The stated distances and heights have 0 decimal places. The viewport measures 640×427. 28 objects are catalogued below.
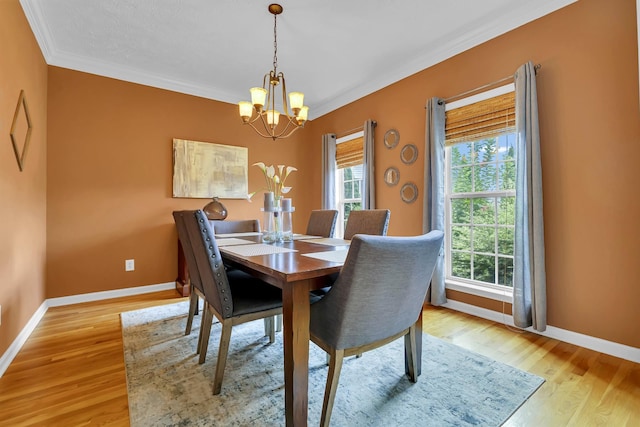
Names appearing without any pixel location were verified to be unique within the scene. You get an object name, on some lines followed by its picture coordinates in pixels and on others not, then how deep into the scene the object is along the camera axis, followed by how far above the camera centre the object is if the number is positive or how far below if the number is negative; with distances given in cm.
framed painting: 362 +62
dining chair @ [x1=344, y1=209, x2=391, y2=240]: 220 -5
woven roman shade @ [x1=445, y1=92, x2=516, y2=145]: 242 +83
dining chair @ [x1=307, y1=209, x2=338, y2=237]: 267 -5
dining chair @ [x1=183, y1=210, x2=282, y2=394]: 150 -44
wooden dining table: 122 -41
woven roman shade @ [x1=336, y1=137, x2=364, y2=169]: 390 +86
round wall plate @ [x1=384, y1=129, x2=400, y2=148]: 336 +89
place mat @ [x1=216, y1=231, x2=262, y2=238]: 256 -15
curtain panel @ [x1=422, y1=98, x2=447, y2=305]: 282 +34
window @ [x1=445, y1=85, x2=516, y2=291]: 253 +17
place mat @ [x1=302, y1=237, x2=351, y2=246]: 208 -18
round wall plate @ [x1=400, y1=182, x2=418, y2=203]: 316 +25
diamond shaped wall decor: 201 +62
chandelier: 220 +88
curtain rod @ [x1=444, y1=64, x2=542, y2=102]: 227 +110
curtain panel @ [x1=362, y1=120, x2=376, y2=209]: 356 +55
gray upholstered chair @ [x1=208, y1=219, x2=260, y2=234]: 308 -8
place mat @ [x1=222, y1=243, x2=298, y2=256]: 167 -19
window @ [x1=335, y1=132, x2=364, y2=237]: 396 +59
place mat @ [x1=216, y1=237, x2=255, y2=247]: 205 -17
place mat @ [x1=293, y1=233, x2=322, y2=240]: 246 -17
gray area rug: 137 -91
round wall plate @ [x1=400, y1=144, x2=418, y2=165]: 315 +67
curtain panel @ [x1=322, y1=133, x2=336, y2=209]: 421 +60
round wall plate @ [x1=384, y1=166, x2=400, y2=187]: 337 +46
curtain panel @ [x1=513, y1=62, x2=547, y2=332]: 216 -2
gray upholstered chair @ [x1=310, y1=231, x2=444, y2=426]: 114 -33
